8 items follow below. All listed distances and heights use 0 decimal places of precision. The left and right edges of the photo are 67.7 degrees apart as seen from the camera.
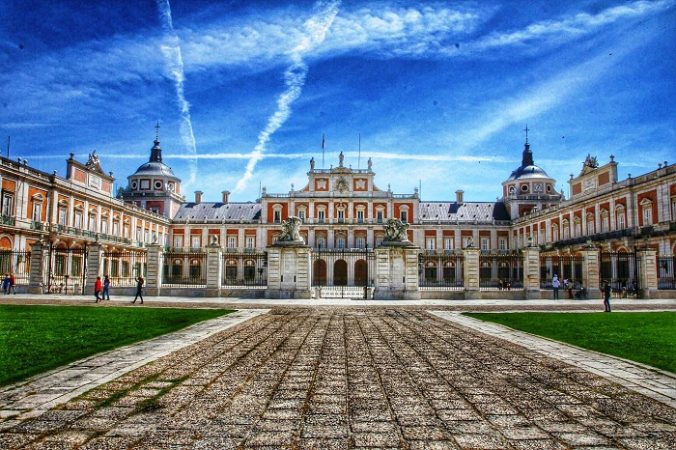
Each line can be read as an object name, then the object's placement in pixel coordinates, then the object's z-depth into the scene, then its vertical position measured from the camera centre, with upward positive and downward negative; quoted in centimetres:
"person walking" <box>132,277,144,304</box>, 1969 -73
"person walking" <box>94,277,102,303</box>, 1995 -82
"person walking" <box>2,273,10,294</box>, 2422 -87
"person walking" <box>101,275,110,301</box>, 2128 -92
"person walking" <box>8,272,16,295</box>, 2456 -93
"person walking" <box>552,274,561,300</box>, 2413 -80
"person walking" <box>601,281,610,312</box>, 1678 -81
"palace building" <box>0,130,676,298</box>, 3238 +446
